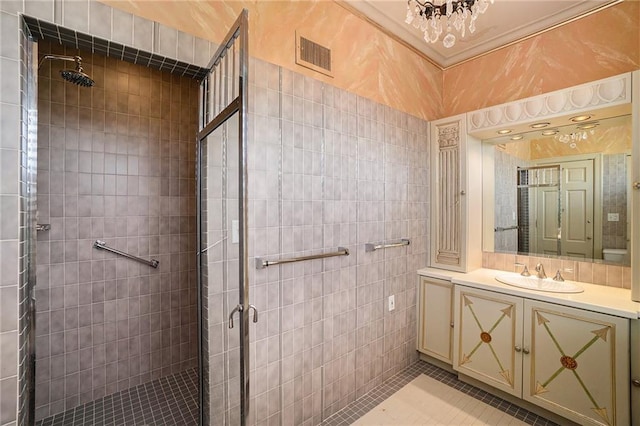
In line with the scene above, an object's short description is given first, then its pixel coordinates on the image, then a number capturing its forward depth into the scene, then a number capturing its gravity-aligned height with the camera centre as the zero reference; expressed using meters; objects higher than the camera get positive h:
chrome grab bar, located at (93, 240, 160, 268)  2.12 -0.33
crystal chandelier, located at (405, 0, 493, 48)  1.62 +1.21
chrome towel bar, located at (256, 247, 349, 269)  1.63 -0.28
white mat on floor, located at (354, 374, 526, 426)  1.95 -1.42
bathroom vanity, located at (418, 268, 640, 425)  1.68 -0.89
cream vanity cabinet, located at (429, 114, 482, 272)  2.57 +0.16
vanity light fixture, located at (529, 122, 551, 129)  2.29 +0.72
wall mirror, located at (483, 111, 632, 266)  2.03 +0.19
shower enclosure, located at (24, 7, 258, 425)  1.48 -0.17
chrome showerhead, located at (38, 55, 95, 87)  1.73 +0.84
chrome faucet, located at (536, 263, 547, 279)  2.28 -0.47
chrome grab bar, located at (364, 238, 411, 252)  2.23 -0.27
